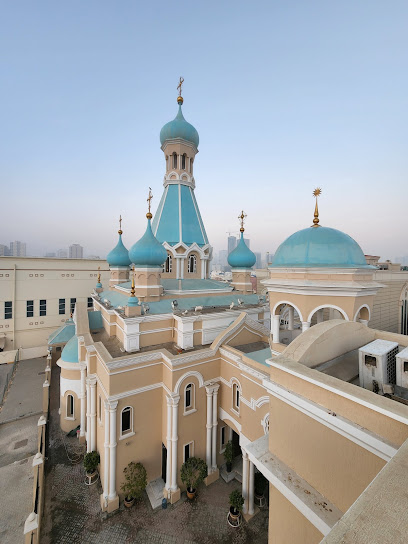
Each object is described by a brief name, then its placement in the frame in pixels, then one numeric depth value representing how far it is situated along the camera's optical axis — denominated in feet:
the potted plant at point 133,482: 29.30
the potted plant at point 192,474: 30.58
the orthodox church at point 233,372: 10.27
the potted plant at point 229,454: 34.12
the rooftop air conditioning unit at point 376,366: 13.12
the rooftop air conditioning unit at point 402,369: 12.85
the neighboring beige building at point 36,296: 71.51
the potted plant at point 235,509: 27.86
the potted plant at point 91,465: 33.76
